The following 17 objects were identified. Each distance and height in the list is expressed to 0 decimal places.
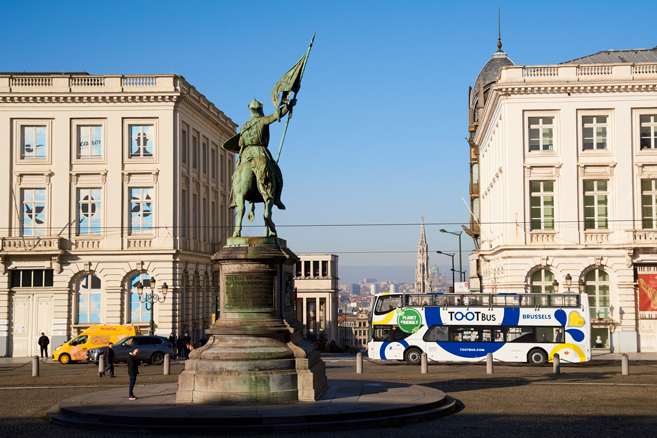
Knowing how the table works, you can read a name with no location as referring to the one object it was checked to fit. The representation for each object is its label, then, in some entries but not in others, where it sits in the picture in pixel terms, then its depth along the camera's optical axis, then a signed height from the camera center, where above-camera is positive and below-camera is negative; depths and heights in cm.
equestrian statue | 2084 +268
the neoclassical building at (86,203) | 4916 +377
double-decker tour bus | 3881 -318
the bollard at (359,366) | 3328 -424
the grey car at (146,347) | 3925 -408
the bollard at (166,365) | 3309 -417
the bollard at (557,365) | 3300 -423
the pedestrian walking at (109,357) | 2898 -334
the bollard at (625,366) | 3167 -411
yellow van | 4303 -406
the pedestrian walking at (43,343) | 4612 -446
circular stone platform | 1673 -333
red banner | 4791 -189
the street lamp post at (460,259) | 7082 +27
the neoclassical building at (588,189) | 4806 +439
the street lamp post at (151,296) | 4522 -192
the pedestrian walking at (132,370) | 2083 -275
